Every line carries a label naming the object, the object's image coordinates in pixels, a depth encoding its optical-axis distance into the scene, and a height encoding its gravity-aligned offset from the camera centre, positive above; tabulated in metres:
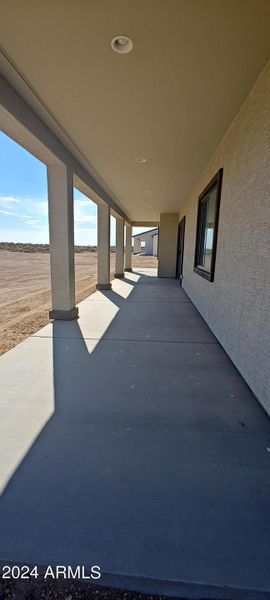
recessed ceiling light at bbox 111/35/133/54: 2.00 +1.60
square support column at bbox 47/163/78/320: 4.14 +0.14
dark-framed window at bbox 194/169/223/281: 3.83 +0.46
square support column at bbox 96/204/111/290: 7.29 +0.19
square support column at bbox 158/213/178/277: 10.73 +0.43
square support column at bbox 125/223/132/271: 12.52 +0.12
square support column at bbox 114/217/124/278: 9.91 +0.07
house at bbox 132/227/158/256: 29.76 +1.23
